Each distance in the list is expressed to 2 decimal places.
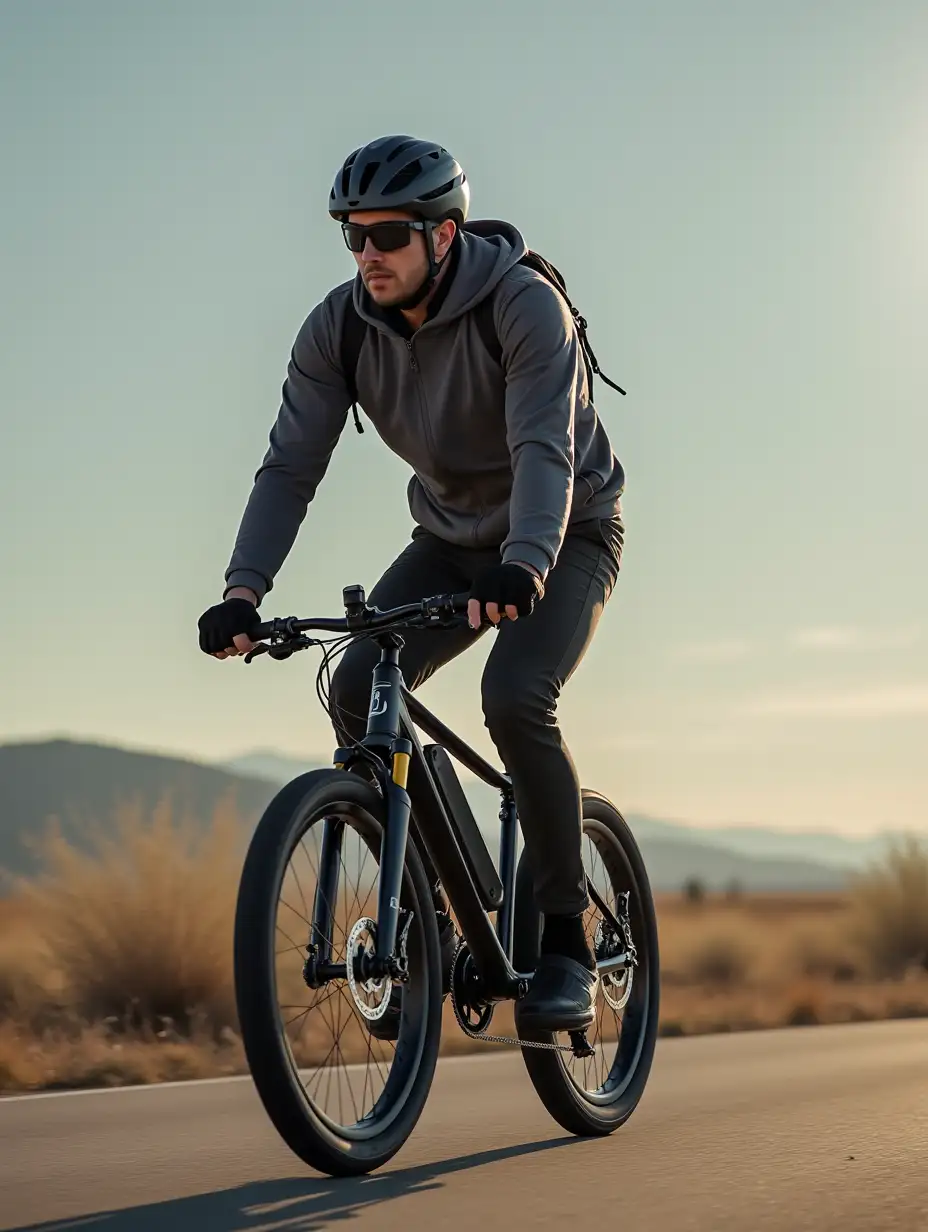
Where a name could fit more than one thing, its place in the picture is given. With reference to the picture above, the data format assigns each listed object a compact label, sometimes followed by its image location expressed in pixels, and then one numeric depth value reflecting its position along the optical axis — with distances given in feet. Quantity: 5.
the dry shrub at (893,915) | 63.98
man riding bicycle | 17.61
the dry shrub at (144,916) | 36.58
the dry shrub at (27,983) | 35.81
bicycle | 14.70
